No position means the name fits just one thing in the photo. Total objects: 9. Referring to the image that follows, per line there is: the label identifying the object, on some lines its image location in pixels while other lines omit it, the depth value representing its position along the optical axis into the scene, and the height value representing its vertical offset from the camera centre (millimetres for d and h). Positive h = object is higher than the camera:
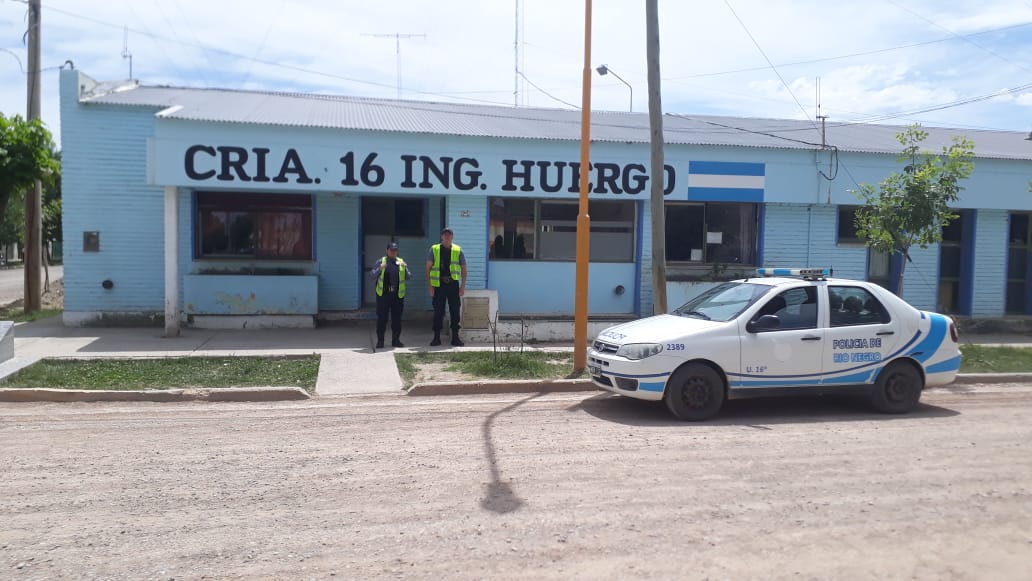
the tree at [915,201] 12031 +779
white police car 8109 -1032
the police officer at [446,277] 12875 -511
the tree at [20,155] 14961 +1610
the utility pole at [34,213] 16547 +569
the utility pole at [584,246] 10500 +18
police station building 13914 +720
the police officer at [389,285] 12570 -637
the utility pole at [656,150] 11250 +1390
